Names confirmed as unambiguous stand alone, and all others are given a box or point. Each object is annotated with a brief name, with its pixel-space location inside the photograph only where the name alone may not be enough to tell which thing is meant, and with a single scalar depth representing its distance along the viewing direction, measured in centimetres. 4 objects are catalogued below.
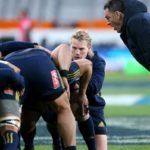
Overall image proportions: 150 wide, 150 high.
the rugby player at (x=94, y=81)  1425
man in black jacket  1227
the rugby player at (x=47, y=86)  1245
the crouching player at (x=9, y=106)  1136
